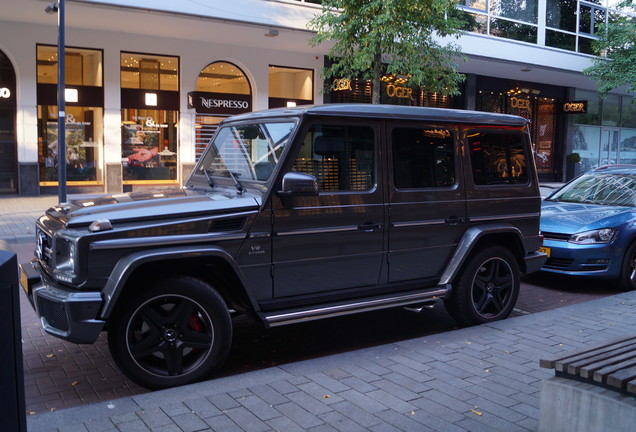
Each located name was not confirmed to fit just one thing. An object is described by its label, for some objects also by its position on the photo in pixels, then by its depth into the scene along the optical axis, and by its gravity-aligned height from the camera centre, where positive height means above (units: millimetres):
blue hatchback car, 7938 -886
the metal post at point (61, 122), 12984 +829
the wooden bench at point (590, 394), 3363 -1233
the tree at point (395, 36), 14508 +3187
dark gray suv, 4309 -556
